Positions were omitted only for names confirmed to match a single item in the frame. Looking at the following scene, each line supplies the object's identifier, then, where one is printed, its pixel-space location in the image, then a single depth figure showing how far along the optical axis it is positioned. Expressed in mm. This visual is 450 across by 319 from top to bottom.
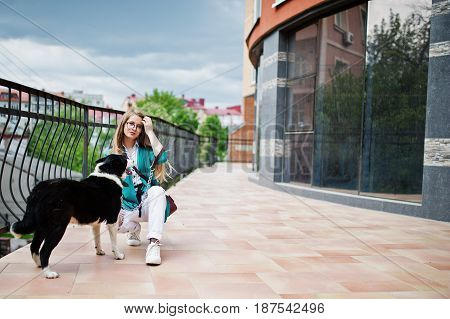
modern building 6535
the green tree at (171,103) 58406
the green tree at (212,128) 70625
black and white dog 2949
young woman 3844
